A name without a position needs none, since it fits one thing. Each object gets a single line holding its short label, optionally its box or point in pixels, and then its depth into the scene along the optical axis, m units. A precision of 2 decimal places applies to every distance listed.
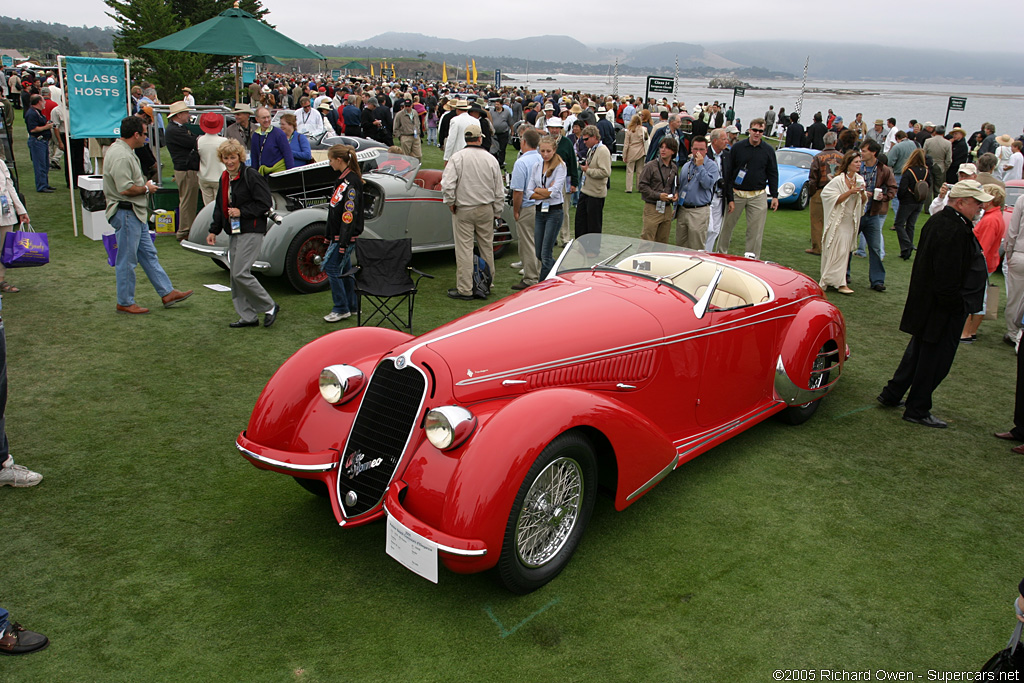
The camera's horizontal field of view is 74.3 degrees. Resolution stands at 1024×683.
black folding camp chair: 6.36
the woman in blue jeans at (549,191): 8.15
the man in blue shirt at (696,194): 8.44
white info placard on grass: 2.97
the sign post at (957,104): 23.23
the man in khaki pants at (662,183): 8.36
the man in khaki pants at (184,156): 9.44
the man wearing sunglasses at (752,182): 9.20
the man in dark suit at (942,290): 5.21
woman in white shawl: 8.91
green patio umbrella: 11.20
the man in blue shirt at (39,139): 12.65
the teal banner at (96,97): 9.16
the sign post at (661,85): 23.77
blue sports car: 15.27
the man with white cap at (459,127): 10.74
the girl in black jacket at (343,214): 6.84
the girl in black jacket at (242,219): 6.58
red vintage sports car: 3.13
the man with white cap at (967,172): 7.86
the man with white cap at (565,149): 9.13
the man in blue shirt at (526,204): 8.31
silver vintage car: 7.94
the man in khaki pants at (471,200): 7.84
